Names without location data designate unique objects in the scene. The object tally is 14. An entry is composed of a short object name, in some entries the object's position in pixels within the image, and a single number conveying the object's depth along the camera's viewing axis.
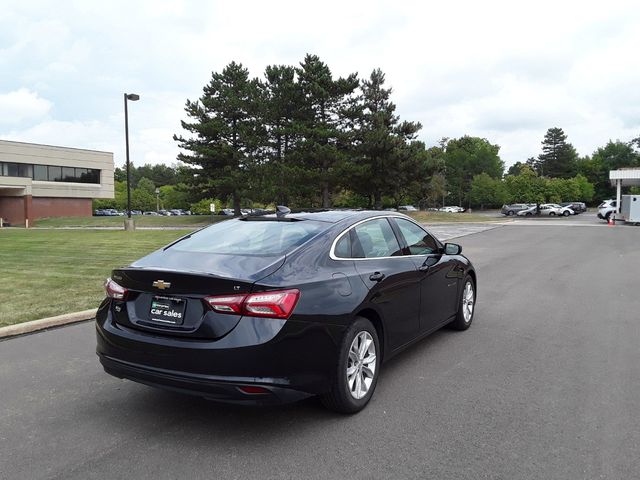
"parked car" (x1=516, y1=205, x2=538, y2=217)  60.94
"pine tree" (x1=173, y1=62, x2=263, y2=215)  46.25
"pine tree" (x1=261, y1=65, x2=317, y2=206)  41.84
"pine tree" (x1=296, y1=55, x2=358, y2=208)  40.88
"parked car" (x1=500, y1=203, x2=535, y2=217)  64.51
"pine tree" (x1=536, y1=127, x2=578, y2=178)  110.56
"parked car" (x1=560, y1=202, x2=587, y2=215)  65.75
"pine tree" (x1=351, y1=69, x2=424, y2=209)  40.94
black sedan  3.24
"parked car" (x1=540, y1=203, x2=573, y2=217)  58.34
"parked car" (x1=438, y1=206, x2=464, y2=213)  88.81
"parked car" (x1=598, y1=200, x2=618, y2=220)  42.53
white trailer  36.72
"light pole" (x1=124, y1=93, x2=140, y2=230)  28.03
